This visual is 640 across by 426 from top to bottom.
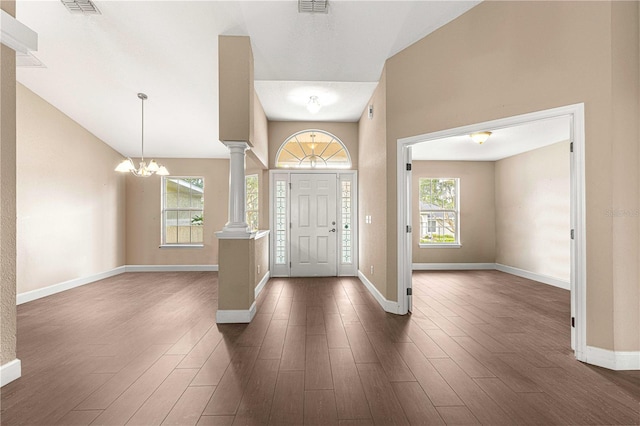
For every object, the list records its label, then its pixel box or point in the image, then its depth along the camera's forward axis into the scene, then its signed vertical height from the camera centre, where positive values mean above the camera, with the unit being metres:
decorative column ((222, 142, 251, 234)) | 3.78 +0.33
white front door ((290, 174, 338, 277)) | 6.45 -0.26
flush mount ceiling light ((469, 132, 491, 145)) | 4.88 +1.21
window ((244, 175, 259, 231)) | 6.69 +0.29
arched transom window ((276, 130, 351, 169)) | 6.53 +1.30
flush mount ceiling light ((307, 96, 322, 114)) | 4.98 +1.74
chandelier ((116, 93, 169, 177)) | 4.78 +0.75
